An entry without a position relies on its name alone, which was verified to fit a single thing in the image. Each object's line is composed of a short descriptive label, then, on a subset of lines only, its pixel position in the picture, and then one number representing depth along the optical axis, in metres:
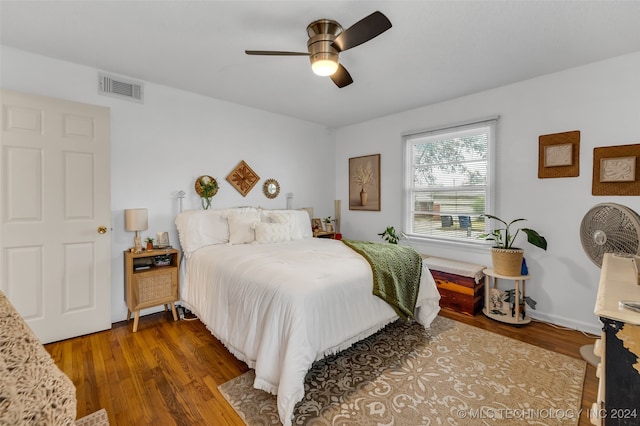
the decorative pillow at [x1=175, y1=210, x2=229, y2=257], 2.99
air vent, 2.81
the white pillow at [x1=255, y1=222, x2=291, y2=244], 3.16
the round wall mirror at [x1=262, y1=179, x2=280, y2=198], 4.11
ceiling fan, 1.84
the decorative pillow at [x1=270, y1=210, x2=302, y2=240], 3.50
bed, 1.66
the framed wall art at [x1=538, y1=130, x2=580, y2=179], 2.73
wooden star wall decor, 3.74
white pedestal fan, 1.35
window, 3.41
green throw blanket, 2.26
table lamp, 2.78
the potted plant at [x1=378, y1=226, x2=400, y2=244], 4.01
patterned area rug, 1.63
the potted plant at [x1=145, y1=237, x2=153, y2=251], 2.89
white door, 2.30
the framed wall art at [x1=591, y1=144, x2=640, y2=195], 2.43
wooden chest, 3.08
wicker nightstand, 2.73
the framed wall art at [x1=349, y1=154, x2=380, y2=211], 4.46
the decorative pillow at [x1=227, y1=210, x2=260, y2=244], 3.11
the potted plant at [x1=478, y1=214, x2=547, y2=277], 2.77
